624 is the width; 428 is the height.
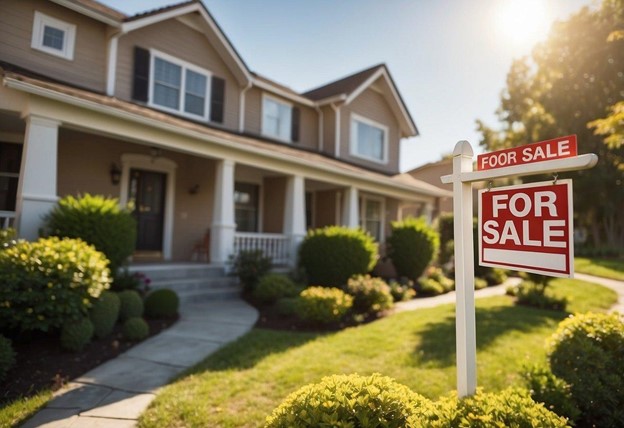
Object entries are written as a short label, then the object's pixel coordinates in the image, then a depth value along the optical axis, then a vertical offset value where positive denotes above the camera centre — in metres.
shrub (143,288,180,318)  6.55 -1.23
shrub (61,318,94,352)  4.68 -1.28
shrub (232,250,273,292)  8.85 -0.74
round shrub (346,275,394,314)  7.64 -1.14
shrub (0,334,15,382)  3.77 -1.28
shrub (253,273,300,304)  8.02 -1.12
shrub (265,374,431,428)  1.91 -0.88
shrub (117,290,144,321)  5.95 -1.15
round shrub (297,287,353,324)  6.46 -1.18
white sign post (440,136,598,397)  1.94 +0.26
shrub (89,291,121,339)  5.23 -1.14
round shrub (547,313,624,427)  3.04 -1.02
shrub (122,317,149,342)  5.41 -1.39
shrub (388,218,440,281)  11.83 -0.22
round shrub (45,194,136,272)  6.21 +0.12
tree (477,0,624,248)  20.34 +8.89
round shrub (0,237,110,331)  4.33 -0.64
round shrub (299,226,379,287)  9.35 -0.43
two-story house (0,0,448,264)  7.01 +2.26
